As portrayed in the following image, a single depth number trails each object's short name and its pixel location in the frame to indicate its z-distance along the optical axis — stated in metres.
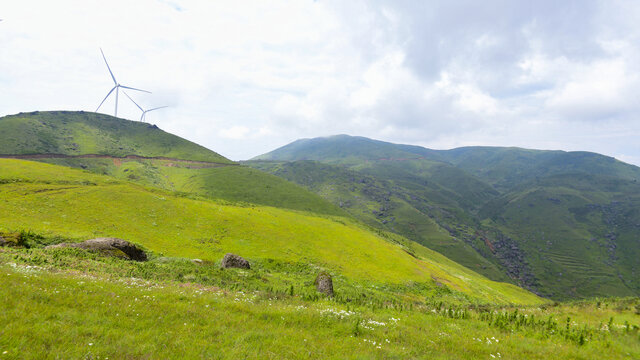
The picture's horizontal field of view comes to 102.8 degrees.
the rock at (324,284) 25.92
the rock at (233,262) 30.53
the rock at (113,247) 24.43
